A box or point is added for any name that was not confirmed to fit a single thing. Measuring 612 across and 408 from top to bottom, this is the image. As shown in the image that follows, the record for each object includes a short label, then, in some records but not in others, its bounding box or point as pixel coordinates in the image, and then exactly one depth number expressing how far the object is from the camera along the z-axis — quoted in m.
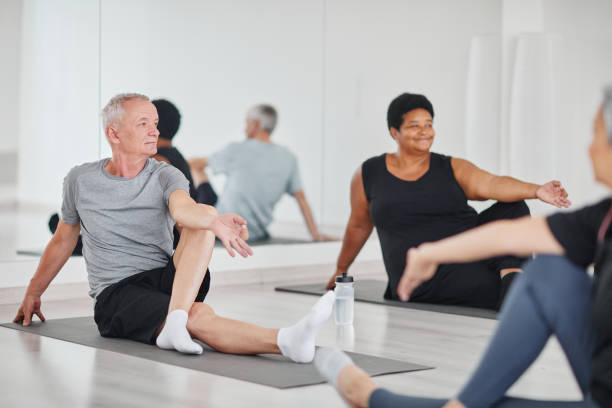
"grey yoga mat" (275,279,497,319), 4.02
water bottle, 3.74
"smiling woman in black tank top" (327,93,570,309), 4.08
